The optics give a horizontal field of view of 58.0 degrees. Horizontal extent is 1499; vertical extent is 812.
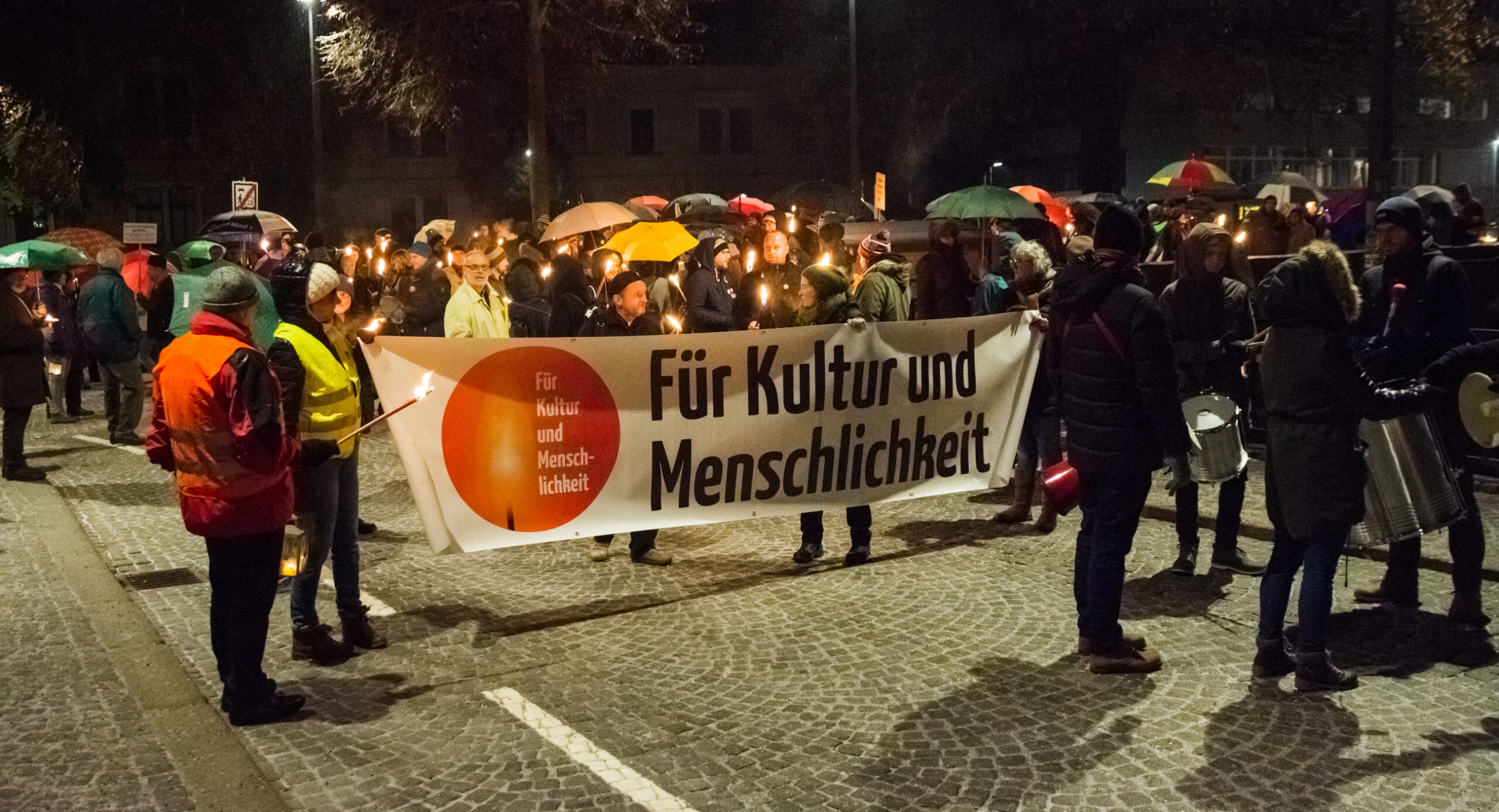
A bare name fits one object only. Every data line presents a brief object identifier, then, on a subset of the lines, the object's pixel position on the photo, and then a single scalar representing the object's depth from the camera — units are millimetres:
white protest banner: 6469
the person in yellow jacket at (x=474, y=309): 8508
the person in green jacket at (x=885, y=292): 8508
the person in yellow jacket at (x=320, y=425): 5816
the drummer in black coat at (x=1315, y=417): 5207
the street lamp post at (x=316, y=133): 34156
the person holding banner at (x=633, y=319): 7695
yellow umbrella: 11703
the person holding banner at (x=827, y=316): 7504
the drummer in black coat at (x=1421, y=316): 6156
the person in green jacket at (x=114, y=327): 13039
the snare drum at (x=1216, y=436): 6789
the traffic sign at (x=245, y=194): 23516
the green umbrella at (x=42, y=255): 16647
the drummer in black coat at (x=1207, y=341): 7355
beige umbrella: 14859
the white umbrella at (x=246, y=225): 21969
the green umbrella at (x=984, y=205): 14656
